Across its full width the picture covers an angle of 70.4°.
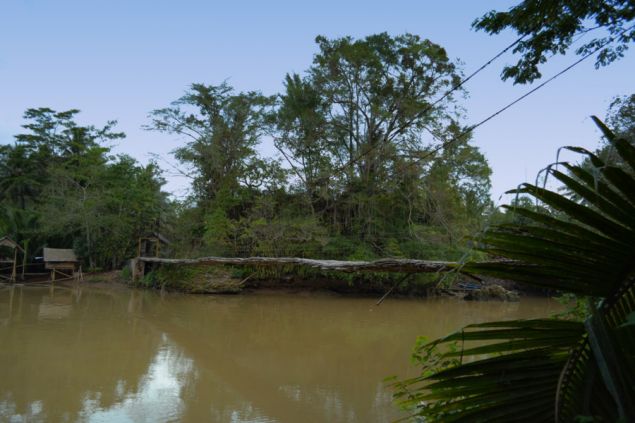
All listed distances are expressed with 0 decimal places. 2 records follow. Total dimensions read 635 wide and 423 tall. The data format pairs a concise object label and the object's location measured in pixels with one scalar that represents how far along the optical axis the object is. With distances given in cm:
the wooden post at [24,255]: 1617
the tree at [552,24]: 395
